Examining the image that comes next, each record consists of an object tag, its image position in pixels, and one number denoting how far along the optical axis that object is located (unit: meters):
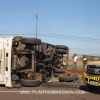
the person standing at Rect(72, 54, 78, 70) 15.48
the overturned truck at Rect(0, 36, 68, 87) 7.05
